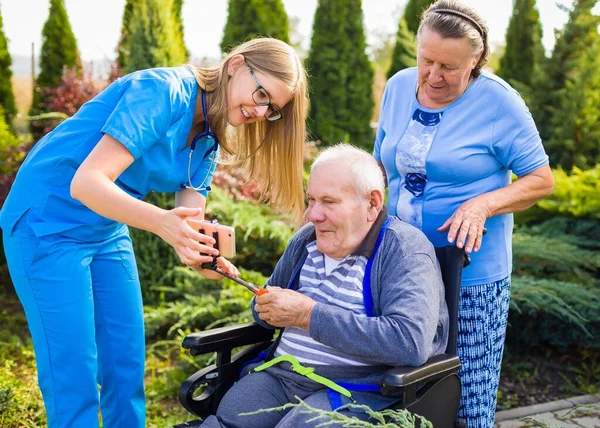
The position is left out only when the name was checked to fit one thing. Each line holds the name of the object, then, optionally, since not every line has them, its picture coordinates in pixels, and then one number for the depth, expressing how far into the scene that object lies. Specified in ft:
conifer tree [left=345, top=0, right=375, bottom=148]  25.40
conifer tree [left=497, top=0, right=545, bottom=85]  26.37
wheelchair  6.49
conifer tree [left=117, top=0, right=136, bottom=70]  22.87
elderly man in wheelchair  6.56
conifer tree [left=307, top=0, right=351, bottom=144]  25.26
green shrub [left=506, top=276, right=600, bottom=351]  12.65
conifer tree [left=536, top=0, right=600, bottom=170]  20.92
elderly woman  7.29
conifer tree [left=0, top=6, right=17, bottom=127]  22.00
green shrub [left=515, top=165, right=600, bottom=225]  15.56
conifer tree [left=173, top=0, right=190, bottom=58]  25.51
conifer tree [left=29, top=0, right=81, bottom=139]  22.90
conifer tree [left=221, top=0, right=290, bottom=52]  23.63
